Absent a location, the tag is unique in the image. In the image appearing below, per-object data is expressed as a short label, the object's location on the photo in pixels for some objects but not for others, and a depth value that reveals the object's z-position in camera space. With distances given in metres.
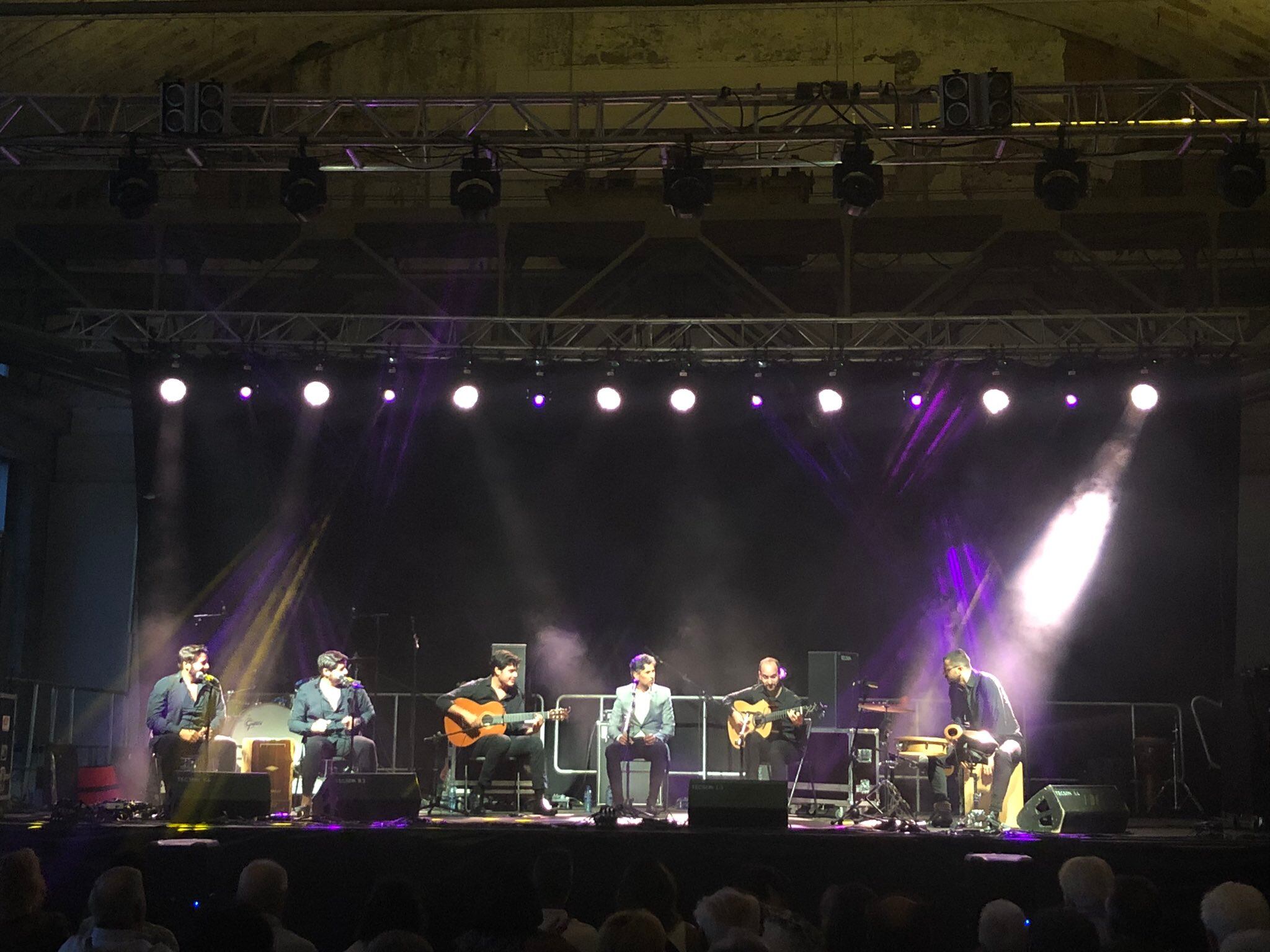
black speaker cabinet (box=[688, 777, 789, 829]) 8.33
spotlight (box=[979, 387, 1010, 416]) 12.51
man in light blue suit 11.27
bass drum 12.01
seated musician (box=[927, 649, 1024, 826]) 10.02
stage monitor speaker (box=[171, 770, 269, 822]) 8.49
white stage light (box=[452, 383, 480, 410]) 12.69
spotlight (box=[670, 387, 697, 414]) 12.69
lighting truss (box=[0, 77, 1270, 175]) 9.63
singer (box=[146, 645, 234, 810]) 10.31
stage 7.68
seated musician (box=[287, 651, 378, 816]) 10.61
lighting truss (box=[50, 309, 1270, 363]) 11.85
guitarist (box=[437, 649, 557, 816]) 10.78
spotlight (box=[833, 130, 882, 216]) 9.63
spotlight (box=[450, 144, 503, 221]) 9.84
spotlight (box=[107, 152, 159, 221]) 9.82
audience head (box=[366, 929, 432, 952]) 3.66
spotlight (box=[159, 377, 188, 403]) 12.55
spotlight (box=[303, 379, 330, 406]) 12.63
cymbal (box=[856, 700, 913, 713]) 10.63
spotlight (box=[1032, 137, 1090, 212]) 9.65
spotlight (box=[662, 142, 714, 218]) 9.75
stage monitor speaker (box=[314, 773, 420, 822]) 8.78
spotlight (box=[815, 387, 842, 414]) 12.69
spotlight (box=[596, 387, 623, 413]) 12.77
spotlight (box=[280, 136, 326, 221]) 9.85
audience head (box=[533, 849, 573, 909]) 5.28
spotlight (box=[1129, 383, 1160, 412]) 12.34
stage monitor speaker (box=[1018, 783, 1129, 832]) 8.68
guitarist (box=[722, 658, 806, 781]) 11.37
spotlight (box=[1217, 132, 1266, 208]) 9.55
